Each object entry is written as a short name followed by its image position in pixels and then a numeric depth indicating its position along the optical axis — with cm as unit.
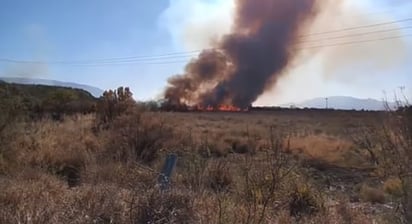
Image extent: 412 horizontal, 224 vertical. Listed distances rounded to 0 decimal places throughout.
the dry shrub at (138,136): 1498
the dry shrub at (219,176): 1017
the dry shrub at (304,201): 892
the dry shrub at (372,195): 1197
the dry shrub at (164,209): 705
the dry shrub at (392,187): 883
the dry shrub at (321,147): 2542
